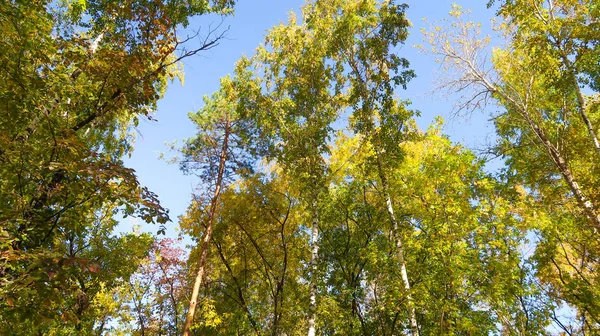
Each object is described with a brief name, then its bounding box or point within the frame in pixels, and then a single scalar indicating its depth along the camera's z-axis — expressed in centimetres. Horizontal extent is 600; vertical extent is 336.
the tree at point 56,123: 304
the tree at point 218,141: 1346
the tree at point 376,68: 1032
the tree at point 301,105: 1077
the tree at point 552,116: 816
